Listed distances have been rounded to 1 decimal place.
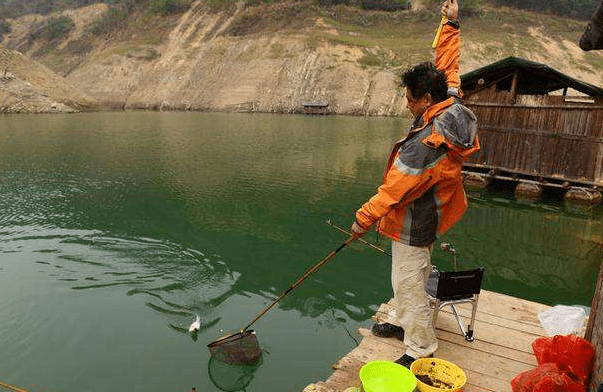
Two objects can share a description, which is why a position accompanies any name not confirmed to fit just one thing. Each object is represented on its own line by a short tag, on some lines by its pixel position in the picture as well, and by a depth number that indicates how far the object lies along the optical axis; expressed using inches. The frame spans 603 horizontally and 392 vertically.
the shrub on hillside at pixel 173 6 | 3659.0
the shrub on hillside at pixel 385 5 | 3307.1
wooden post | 169.5
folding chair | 220.5
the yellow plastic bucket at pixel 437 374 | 185.2
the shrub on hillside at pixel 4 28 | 4702.3
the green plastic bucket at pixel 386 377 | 181.6
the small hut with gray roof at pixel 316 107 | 2501.2
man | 180.7
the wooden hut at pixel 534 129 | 738.2
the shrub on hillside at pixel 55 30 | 4330.7
